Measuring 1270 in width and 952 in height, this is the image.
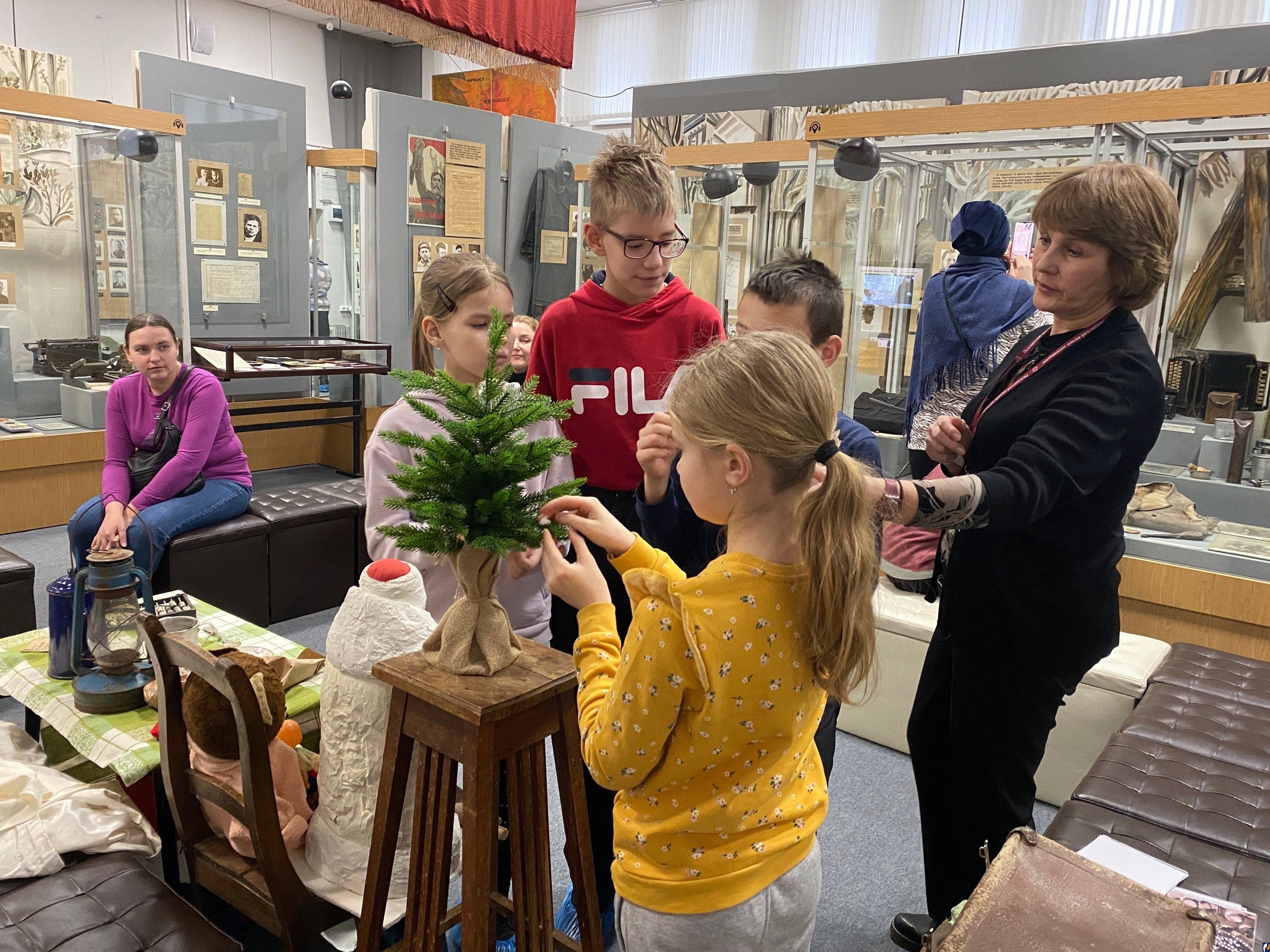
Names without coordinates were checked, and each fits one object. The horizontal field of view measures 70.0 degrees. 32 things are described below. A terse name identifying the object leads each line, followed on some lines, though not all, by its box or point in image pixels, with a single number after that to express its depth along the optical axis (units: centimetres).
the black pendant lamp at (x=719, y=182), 501
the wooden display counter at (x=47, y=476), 518
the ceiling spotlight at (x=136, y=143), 547
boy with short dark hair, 169
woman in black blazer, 151
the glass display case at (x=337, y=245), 690
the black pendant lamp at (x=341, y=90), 866
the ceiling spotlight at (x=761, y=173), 478
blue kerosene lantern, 224
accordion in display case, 348
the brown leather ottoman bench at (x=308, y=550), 416
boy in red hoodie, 195
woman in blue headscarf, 302
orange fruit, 219
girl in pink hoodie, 188
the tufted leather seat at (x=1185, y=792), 196
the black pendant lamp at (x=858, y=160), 400
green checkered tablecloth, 207
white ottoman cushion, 283
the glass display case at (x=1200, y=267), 331
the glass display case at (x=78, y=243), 546
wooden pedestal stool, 135
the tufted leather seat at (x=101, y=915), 158
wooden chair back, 168
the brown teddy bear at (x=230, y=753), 192
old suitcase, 122
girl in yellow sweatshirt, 114
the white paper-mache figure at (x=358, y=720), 159
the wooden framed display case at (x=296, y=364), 596
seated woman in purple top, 386
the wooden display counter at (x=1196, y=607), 321
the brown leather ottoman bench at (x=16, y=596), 342
